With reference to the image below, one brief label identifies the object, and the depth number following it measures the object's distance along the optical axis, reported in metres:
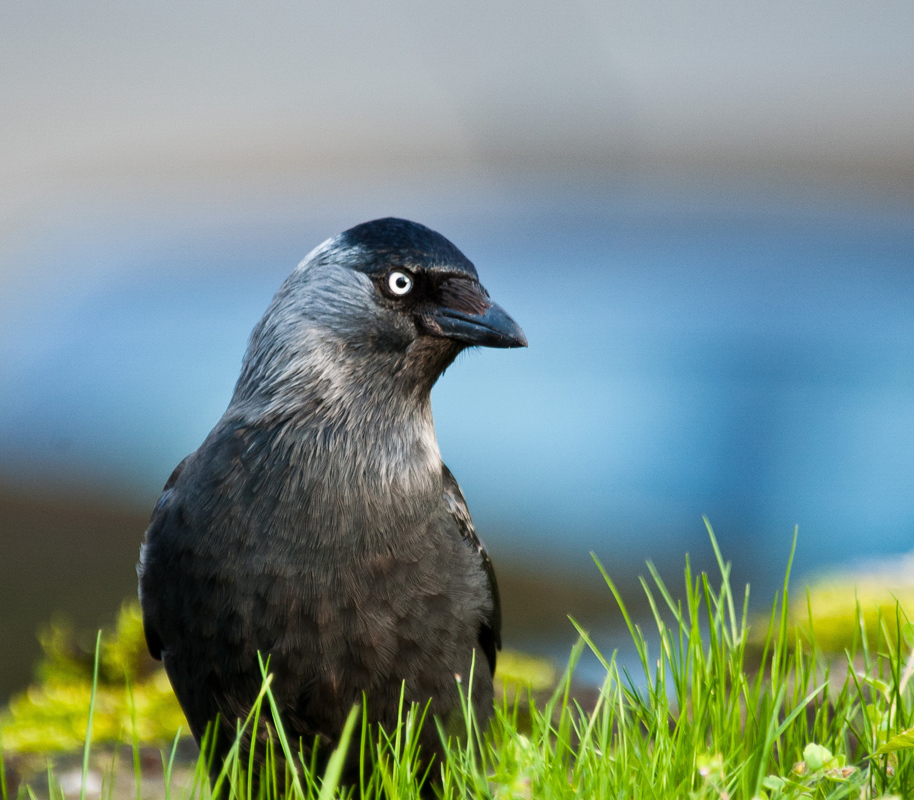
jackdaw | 4.66
